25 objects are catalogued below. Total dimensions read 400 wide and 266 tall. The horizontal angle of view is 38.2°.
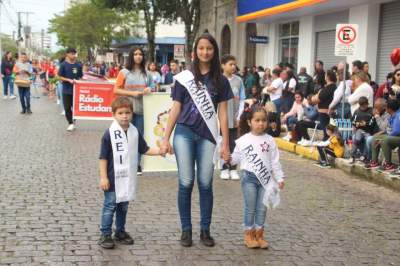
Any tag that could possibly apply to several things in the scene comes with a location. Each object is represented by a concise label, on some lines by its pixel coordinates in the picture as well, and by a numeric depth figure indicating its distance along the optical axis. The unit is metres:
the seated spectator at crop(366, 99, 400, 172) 8.63
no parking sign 11.48
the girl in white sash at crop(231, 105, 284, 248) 5.25
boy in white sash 5.07
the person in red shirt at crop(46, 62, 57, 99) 25.33
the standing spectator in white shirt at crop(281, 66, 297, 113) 14.40
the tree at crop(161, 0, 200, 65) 27.91
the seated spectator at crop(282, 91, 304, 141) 12.95
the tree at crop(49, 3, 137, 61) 53.25
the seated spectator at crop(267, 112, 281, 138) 13.08
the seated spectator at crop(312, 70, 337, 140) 11.71
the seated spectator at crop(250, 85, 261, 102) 17.55
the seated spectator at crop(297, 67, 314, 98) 15.40
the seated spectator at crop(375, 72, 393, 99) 10.80
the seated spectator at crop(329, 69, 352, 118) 11.39
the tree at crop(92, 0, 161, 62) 29.84
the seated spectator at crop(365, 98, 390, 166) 9.24
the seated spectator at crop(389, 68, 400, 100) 9.79
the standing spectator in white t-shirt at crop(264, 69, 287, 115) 14.60
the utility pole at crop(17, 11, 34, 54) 74.69
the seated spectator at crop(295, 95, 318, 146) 12.28
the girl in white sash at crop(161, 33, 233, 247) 5.12
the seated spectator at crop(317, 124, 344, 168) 10.09
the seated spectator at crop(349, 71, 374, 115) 10.41
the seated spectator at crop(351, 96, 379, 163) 9.57
